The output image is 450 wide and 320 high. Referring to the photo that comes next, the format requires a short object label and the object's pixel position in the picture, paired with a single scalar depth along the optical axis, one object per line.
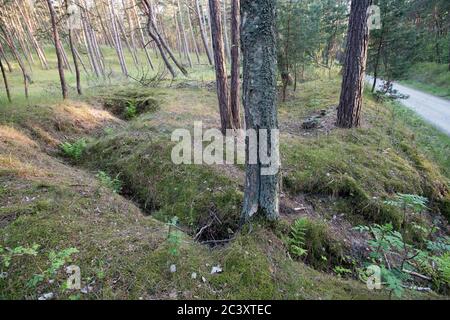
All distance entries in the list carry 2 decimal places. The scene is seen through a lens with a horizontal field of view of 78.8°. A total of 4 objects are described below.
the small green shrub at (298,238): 3.36
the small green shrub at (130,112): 9.70
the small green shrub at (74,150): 6.55
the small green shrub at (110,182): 5.10
